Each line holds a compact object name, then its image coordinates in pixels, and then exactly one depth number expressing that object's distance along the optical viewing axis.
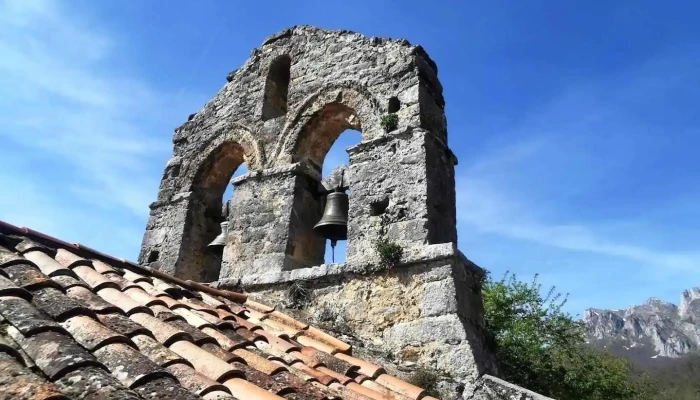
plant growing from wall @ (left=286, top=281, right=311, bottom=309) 5.29
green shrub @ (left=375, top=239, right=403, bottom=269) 4.95
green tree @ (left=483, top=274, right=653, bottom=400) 16.89
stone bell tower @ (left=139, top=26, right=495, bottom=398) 4.70
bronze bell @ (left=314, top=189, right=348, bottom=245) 5.82
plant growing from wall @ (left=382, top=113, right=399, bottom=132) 5.65
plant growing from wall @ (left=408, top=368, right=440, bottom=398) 4.11
